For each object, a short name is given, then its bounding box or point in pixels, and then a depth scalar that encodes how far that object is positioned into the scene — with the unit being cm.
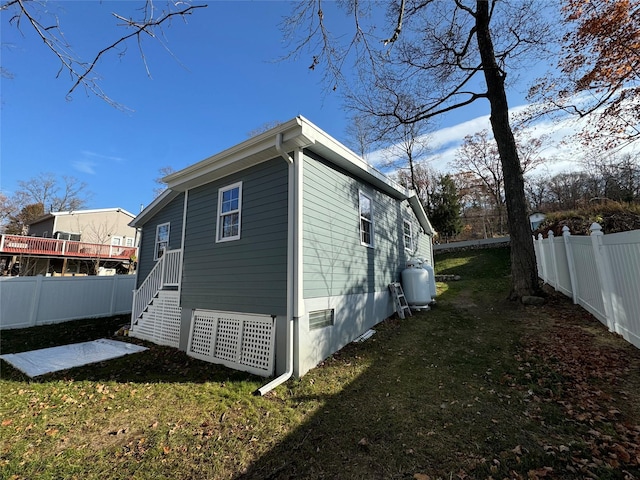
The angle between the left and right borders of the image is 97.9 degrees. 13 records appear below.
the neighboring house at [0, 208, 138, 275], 1928
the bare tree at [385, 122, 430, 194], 2374
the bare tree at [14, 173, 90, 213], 3109
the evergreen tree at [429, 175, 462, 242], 2411
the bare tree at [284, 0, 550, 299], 788
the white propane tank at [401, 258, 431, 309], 885
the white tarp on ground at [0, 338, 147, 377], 587
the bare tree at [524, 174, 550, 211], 3094
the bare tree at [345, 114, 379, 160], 1905
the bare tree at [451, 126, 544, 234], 2456
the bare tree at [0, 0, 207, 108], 279
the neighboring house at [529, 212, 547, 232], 2279
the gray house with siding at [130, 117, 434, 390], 526
